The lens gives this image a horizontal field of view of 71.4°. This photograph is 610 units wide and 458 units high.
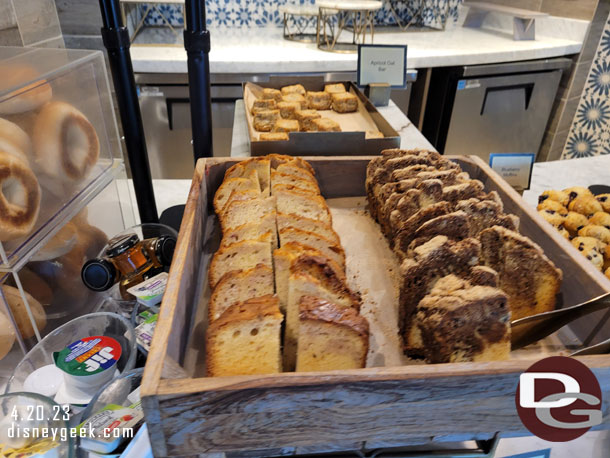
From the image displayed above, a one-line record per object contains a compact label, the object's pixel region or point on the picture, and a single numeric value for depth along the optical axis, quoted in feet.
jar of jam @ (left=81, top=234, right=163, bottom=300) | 2.92
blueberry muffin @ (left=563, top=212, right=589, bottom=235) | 4.51
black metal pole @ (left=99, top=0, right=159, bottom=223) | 3.05
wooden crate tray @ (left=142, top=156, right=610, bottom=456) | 1.90
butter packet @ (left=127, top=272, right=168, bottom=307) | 2.91
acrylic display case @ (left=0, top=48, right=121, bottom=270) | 2.78
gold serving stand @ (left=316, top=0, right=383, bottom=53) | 9.04
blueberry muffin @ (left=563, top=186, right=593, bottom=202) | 4.88
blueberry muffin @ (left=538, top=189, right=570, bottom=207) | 4.83
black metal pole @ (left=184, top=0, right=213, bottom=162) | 3.07
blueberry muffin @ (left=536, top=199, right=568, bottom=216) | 4.67
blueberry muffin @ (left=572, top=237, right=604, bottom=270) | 3.97
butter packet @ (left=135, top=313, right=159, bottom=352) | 2.78
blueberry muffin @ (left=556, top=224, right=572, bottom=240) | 4.23
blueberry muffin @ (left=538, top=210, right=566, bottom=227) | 4.47
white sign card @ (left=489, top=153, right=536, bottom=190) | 4.42
